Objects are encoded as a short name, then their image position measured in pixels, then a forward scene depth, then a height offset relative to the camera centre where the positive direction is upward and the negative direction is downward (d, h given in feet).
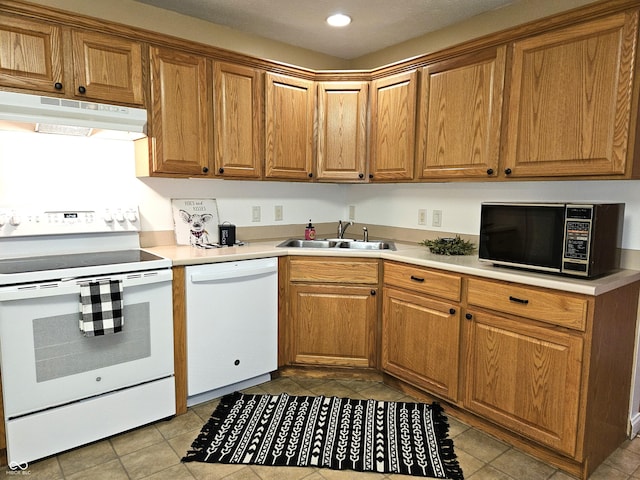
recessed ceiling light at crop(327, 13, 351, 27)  9.07 +3.95
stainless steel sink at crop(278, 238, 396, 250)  10.43 -1.10
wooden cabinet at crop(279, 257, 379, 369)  9.01 -2.43
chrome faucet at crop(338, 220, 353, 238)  11.38 -0.77
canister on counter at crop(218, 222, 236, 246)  9.56 -0.79
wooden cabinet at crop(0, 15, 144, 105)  6.55 +2.25
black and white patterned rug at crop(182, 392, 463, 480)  6.60 -4.04
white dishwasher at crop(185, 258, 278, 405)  7.93 -2.51
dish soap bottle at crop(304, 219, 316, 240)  11.03 -0.87
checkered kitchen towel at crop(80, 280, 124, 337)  6.50 -1.71
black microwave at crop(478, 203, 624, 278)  6.10 -0.53
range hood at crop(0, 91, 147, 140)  6.44 +1.32
